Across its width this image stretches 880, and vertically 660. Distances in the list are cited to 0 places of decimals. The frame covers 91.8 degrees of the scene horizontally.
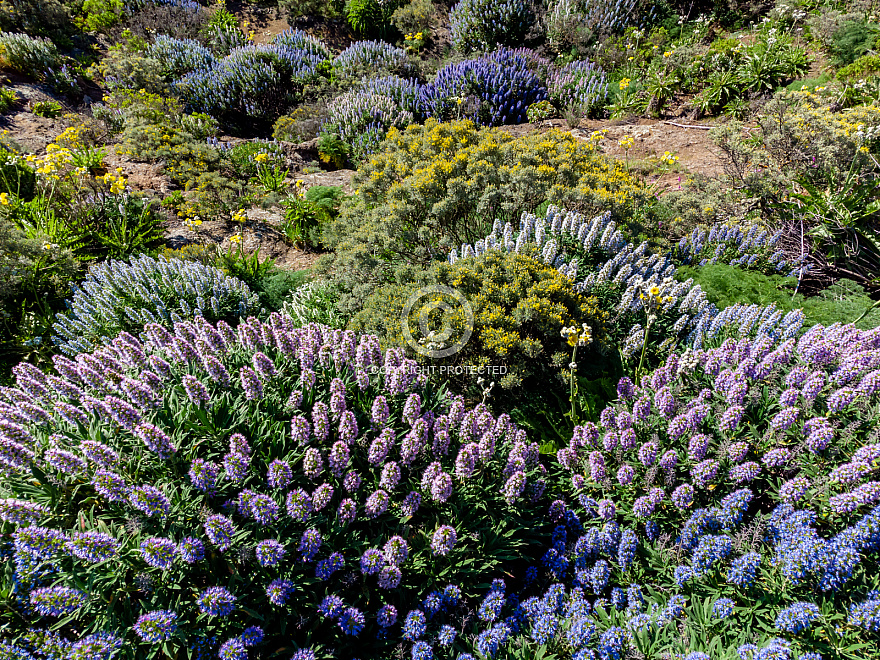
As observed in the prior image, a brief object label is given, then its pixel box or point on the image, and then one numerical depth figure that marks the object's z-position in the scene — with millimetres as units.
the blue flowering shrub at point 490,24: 14211
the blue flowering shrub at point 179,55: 13836
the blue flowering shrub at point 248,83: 12641
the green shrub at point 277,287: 6234
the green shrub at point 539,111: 10797
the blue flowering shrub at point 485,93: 11328
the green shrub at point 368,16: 16234
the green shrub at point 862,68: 9023
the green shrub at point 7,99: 10817
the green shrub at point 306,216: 7996
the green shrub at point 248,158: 9766
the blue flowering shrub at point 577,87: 11344
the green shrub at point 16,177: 7793
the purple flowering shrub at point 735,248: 5734
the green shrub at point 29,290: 5363
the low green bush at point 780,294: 4891
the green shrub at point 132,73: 12391
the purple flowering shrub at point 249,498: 2428
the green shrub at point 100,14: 15312
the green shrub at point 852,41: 9750
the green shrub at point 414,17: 16016
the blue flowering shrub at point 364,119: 10977
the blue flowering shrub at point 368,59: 13742
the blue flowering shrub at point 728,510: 2598
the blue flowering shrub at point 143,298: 5086
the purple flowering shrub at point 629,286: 4488
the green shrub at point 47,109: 11164
